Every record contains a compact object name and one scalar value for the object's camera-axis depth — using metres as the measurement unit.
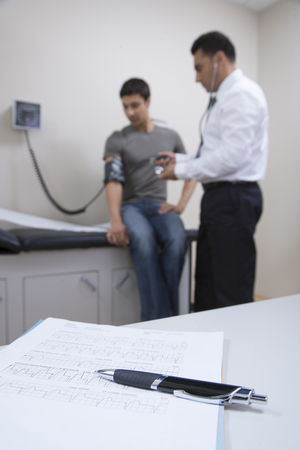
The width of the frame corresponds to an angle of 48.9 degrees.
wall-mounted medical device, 1.75
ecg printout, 0.24
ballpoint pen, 0.29
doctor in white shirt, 1.29
